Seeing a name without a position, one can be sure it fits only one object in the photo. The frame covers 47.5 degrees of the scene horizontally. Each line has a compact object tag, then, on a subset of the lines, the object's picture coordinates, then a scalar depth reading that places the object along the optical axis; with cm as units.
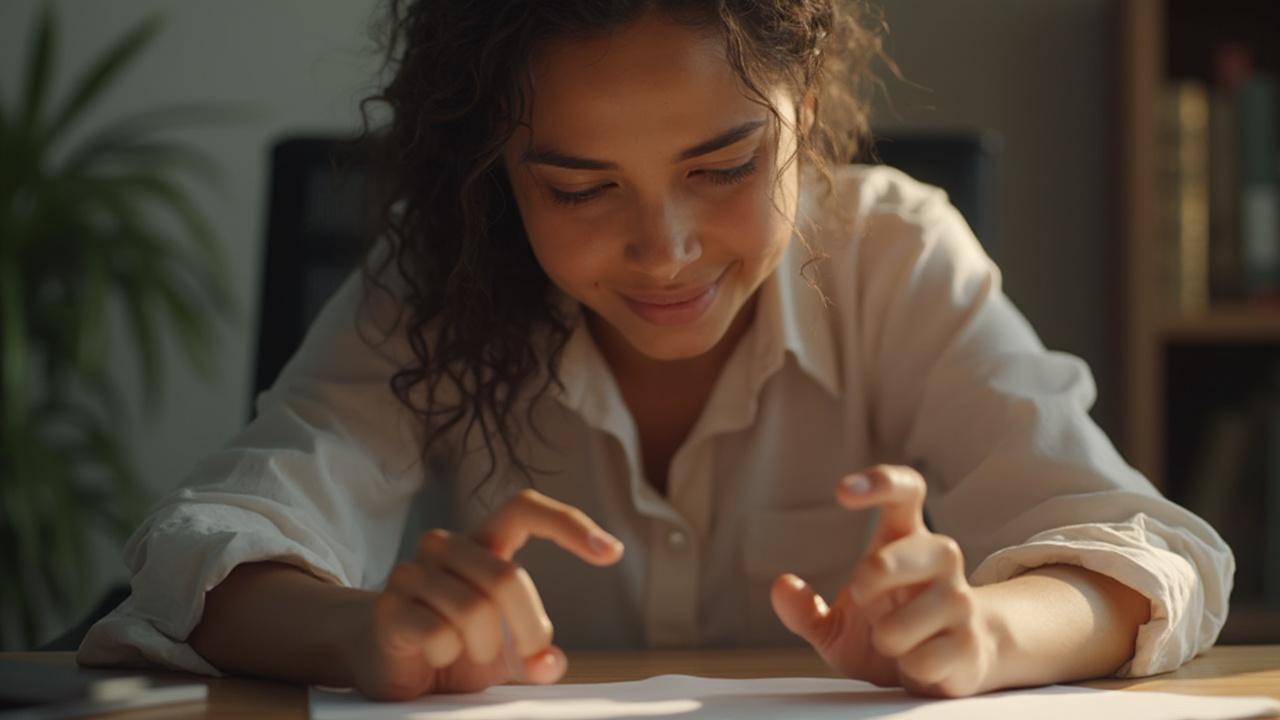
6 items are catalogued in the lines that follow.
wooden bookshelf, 209
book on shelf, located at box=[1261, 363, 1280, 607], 216
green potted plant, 208
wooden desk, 77
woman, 79
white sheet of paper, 72
